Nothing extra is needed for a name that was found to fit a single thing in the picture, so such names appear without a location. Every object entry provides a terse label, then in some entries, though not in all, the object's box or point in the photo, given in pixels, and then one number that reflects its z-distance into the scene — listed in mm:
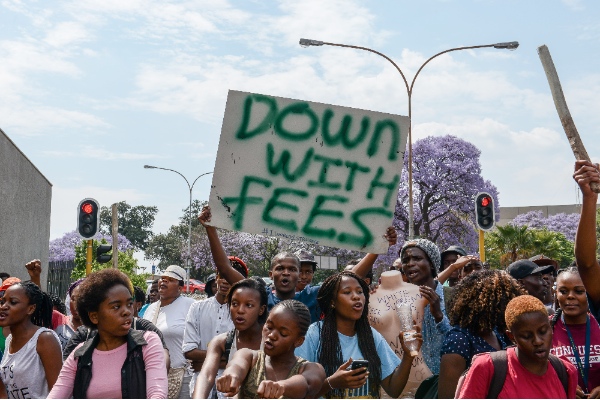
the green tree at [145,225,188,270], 78750
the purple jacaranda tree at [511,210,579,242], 68000
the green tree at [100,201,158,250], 111000
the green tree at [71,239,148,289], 20562
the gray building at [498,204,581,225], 92562
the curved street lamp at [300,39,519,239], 20188
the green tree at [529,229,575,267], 33419
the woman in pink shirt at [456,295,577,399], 3371
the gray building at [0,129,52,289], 19172
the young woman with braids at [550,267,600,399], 4074
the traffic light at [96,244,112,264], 13859
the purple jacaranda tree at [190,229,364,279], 53969
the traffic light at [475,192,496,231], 10367
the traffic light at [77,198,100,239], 11508
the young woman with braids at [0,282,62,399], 4430
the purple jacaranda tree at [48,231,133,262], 62284
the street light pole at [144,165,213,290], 42312
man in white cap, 6727
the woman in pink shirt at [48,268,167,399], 3646
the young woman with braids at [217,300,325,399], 3471
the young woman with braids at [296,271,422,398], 4207
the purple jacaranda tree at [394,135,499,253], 40125
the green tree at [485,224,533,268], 33469
